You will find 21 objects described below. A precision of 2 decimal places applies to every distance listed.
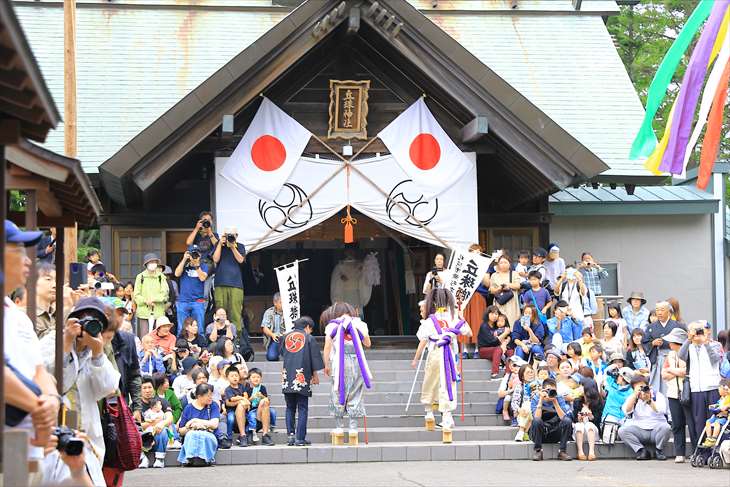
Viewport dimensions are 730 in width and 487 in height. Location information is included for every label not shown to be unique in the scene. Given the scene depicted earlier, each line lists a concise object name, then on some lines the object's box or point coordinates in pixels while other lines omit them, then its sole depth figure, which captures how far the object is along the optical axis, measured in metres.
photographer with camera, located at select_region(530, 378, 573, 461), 14.75
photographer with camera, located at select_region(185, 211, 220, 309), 17.64
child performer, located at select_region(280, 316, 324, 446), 14.65
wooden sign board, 19.16
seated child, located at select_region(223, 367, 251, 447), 14.73
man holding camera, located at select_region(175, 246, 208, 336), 17.53
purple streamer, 12.61
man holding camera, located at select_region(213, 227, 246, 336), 17.72
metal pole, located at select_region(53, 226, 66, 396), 7.61
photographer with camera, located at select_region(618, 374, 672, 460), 15.17
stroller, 14.25
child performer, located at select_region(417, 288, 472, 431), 15.16
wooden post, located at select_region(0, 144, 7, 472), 5.40
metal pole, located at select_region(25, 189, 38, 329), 7.56
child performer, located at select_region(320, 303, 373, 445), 14.80
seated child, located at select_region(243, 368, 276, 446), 14.90
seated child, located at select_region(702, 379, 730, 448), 14.32
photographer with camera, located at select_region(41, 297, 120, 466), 7.48
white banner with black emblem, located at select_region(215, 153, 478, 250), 18.52
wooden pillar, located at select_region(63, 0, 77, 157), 15.67
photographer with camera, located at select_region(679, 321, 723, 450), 14.86
